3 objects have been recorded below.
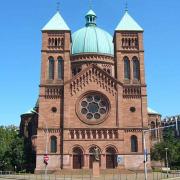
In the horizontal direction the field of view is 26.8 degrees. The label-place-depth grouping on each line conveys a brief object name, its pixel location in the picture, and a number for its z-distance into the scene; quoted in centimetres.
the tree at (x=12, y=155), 6344
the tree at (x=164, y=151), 6750
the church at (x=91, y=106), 5812
